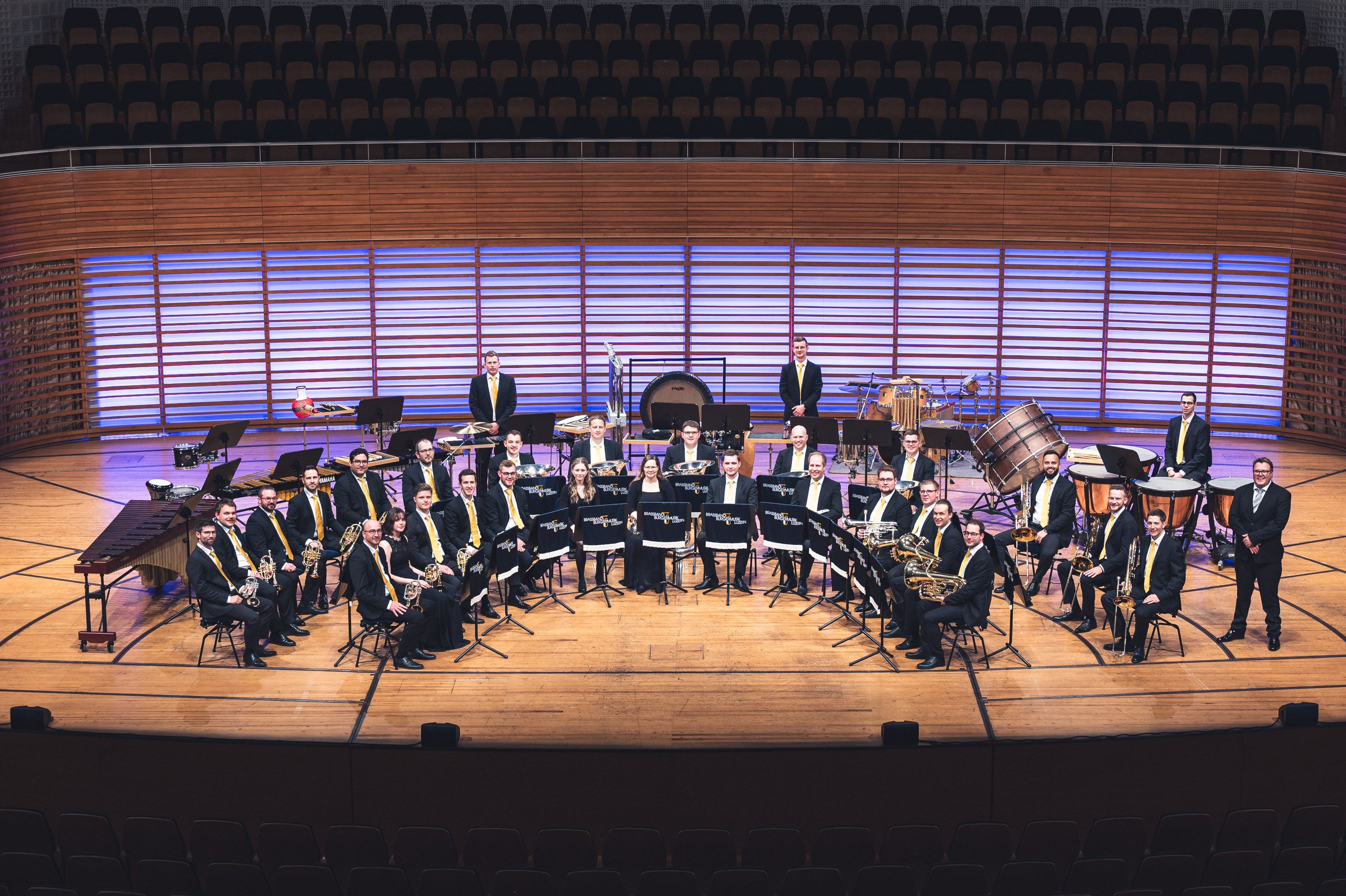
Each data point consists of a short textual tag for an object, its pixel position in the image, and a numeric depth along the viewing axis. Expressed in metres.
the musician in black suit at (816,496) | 12.12
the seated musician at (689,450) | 13.12
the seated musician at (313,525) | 11.55
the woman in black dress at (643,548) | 12.21
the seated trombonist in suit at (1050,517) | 11.80
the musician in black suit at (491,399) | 14.80
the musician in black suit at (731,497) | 12.21
